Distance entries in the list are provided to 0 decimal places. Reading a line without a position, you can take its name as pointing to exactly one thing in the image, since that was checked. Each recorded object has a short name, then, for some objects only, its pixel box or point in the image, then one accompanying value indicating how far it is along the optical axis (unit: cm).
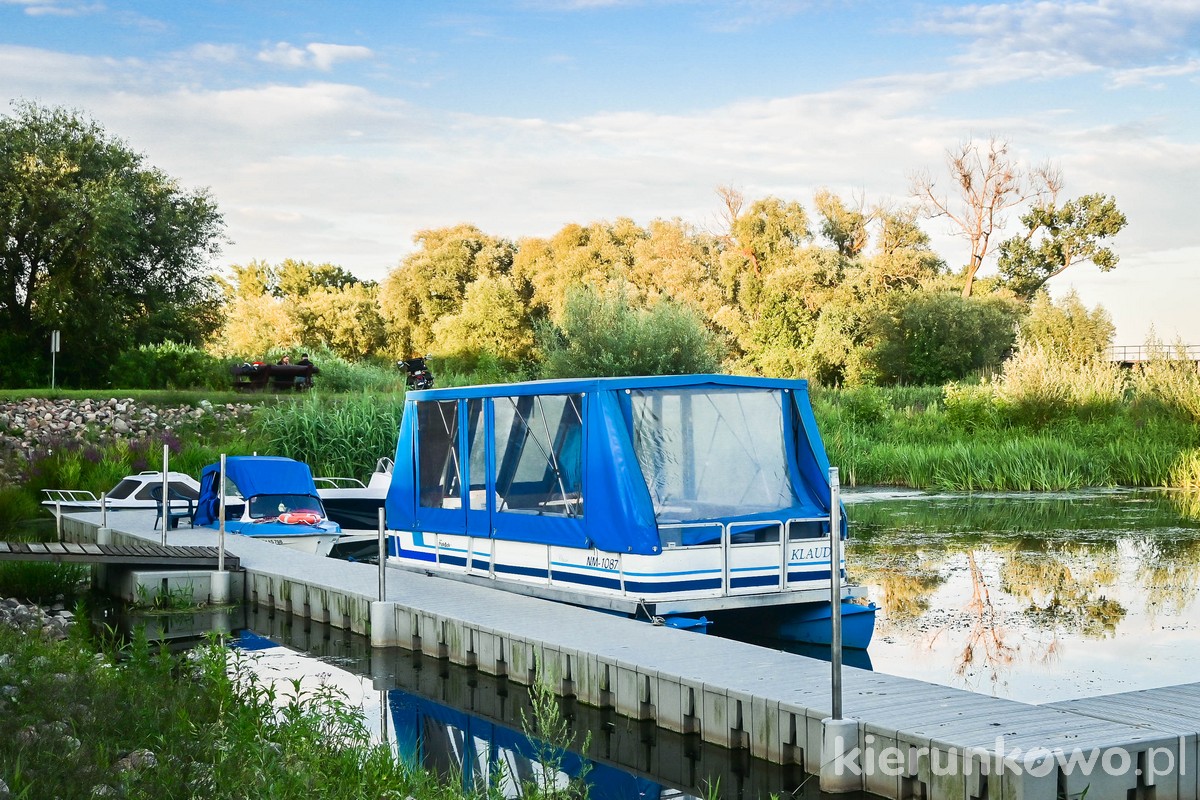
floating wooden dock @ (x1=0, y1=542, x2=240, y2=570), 1445
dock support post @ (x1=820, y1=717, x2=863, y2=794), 760
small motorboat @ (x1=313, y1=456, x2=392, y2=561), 2455
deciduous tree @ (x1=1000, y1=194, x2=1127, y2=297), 6281
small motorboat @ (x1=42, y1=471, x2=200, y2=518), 2267
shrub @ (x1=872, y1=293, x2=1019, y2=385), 5203
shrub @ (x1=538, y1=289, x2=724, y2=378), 3941
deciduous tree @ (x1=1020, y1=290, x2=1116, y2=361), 4916
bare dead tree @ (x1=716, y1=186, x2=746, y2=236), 6353
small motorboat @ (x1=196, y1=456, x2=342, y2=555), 1964
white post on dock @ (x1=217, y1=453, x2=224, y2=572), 1519
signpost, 3270
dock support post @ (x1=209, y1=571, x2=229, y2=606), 1548
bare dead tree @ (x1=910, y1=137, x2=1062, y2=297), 5872
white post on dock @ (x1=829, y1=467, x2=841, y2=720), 721
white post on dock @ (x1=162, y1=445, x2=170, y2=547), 1733
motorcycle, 3341
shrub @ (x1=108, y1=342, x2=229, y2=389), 3894
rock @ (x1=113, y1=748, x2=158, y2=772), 679
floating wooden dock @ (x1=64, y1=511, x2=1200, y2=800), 696
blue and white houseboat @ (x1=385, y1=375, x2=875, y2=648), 1169
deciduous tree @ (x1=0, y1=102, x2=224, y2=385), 3781
